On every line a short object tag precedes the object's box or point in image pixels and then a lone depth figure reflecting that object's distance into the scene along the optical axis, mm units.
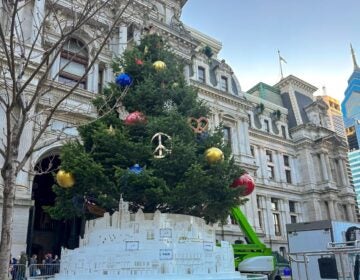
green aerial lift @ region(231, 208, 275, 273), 18453
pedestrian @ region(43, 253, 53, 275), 15773
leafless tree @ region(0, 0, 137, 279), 7003
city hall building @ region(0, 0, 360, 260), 23266
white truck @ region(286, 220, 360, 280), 14844
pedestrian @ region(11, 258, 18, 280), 14402
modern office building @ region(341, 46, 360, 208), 147375
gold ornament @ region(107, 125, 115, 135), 11999
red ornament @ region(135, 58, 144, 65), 14703
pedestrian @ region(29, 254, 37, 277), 15064
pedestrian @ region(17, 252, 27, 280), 14505
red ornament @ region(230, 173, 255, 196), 12827
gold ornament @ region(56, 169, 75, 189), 11500
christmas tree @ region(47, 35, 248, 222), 11375
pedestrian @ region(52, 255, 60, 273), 15730
